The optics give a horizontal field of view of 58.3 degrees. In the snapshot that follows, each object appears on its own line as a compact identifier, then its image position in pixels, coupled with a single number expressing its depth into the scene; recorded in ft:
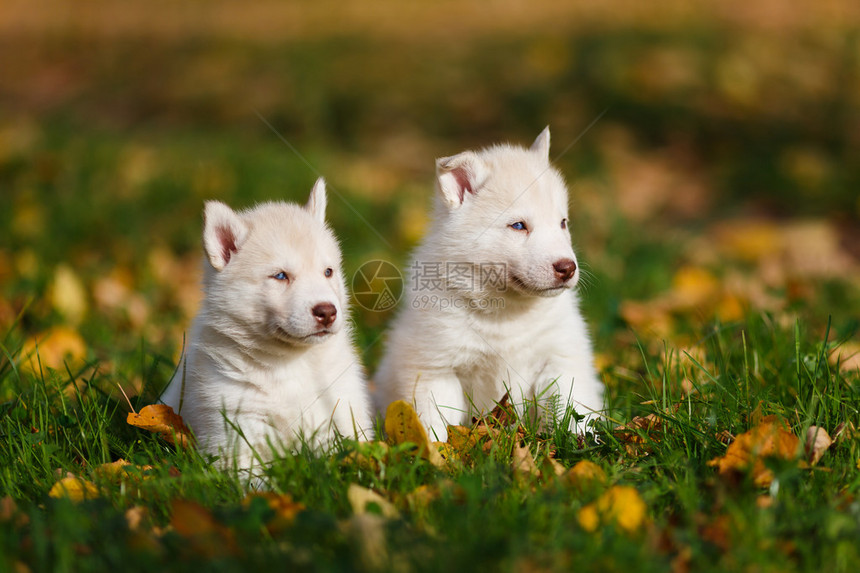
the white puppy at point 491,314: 11.85
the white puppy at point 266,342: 10.33
